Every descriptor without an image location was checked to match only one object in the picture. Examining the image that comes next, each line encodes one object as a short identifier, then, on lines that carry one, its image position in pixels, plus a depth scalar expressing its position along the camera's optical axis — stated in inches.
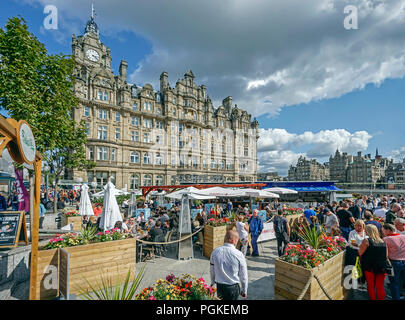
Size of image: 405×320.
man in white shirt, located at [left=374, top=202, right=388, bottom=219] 355.9
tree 365.4
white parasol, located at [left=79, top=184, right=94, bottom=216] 476.1
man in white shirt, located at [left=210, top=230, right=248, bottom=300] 142.4
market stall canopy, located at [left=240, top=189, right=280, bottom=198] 504.9
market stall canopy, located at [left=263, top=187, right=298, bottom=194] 619.2
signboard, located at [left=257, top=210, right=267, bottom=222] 525.0
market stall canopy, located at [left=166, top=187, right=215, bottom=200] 370.2
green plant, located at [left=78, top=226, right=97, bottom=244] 224.2
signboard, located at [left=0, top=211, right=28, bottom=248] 257.4
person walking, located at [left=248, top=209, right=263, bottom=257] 333.7
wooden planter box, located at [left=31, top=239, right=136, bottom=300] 199.8
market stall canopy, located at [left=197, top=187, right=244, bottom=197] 471.7
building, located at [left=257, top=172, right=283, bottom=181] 5119.1
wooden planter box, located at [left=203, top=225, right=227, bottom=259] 319.9
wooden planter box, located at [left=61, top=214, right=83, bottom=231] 464.4
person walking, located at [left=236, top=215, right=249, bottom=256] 292.9
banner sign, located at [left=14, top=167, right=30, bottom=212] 404.3
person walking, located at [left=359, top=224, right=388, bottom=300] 175.8
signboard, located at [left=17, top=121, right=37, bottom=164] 134.0
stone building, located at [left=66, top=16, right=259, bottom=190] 1299.2
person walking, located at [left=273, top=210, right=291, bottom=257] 305.6
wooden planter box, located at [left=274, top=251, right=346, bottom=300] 159.6
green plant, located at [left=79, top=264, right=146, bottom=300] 120.5
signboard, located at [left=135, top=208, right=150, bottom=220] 603.7
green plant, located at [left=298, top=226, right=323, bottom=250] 204.9
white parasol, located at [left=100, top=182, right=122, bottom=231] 349.1
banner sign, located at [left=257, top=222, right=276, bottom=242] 414.3
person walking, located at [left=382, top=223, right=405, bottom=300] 182.0
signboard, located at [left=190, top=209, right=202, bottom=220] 569.0
